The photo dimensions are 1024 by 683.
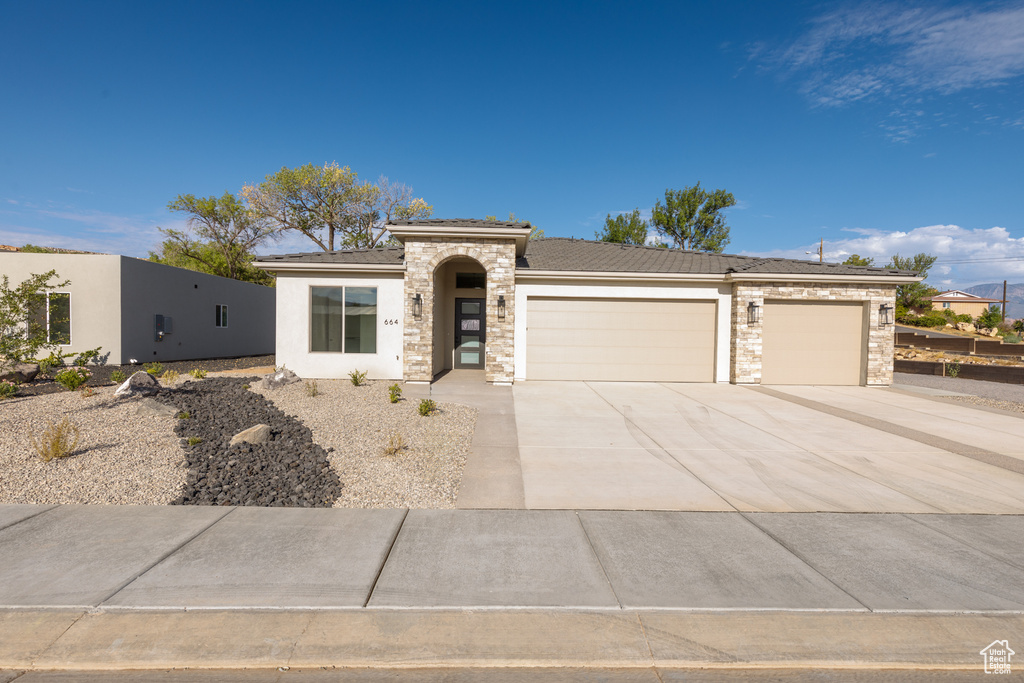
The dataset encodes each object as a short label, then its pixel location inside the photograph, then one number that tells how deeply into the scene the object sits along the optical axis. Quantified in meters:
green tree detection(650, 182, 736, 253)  36.25
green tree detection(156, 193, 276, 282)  30.57
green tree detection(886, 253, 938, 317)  40.76
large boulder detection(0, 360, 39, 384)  10.04
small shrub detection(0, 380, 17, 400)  8.45
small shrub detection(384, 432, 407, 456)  6.06
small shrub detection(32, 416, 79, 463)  5.41
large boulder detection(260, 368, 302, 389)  10.73
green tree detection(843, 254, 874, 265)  40.08
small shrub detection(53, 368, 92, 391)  8.55
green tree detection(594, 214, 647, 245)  36.91
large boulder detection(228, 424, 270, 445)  6.23
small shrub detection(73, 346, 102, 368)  10.44
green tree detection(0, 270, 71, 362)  10.41
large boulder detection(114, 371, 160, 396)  8.50
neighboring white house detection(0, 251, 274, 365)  14.30
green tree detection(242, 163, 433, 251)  29.56
